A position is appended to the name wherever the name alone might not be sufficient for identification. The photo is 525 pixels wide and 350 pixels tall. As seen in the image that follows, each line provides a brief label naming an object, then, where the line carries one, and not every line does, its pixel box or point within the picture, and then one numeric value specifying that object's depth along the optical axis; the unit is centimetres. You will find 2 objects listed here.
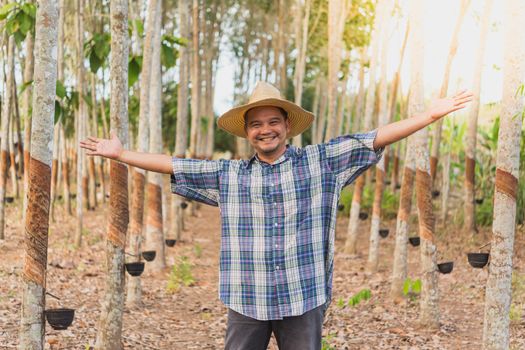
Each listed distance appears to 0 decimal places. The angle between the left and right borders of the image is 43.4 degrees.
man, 271
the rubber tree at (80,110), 991
